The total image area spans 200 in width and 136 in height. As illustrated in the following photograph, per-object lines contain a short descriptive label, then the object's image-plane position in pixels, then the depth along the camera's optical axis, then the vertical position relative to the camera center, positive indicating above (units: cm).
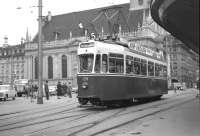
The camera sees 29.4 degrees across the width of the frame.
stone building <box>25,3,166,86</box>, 9562 +1197
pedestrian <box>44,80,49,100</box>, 2988 -75
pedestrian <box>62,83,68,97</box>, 4283 -95
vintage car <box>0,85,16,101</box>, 3666 -112
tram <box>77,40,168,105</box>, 1802 +37
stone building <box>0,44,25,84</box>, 13038 +666
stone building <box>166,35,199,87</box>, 10975 +453
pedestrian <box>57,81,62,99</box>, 3500 -83
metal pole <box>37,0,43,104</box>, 2502 +167
